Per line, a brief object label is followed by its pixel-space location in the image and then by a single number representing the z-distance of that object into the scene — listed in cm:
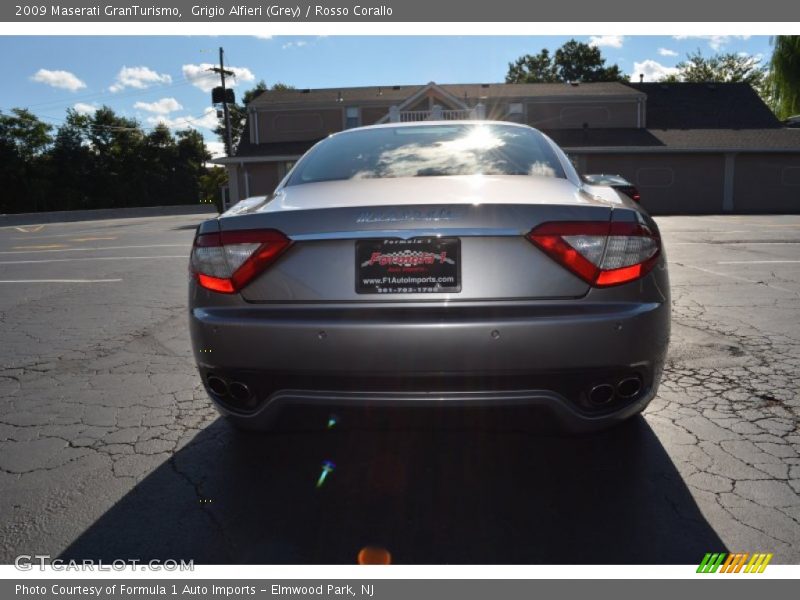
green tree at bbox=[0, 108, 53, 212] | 5400
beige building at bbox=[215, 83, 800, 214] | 3041
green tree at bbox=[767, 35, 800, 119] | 3691
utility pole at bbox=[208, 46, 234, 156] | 3616
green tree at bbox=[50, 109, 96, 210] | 5666
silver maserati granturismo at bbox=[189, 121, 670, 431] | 233
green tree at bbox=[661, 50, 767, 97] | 6097
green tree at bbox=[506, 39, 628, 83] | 6988
